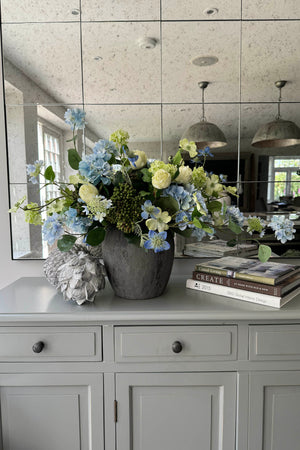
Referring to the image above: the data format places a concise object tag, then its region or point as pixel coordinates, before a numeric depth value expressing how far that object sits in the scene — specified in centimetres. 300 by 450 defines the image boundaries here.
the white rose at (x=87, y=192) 91
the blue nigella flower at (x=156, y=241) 88
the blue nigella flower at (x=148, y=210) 88
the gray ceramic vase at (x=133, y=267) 100
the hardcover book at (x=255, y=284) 98
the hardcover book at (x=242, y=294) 97
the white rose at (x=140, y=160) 99
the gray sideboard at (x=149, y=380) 98
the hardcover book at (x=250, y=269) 101
